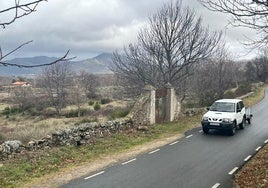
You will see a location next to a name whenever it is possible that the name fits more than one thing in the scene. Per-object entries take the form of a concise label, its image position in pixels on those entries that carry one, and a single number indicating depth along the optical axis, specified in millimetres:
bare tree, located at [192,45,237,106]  23988
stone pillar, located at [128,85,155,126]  14342
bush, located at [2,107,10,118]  34167
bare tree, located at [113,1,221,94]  18891
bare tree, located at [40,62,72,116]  36117
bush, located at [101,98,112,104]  37802
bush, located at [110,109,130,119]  17469
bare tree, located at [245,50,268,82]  46624
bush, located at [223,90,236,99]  27463
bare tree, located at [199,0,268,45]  4919
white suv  13133
